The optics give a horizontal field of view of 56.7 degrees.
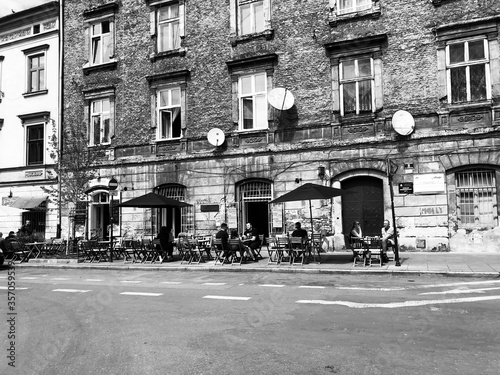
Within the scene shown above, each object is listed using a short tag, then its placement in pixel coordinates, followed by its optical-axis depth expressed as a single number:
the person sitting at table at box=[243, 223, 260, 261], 16.10
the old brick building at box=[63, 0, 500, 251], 16.27
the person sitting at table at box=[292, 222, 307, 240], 15.39
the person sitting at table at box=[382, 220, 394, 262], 14.14
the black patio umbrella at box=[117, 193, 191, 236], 16.70
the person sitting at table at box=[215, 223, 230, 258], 15.59
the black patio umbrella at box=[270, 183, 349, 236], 14.23
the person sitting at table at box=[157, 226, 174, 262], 16.95
